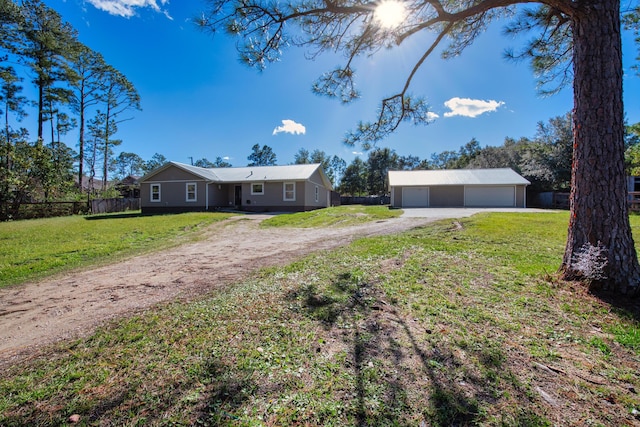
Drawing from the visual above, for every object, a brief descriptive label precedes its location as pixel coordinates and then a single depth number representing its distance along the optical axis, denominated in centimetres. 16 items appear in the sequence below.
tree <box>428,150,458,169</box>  5841
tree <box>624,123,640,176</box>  1574
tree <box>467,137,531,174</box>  3469
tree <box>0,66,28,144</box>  1976
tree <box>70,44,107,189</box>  2336
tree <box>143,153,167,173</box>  5978
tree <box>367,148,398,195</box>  4553
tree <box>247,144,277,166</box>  6044
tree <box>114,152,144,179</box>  6003
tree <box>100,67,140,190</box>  2548
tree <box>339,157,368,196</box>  4631
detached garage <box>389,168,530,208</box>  2291
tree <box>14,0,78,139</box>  1961
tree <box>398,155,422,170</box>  5550
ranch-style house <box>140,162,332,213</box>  2031
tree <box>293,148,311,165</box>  5894
